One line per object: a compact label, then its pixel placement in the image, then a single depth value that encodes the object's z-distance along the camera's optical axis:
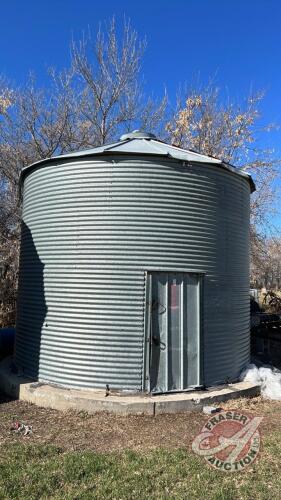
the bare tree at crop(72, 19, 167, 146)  19.59
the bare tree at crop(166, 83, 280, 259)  20.34
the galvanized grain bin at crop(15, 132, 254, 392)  7.33
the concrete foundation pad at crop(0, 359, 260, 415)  6.82
